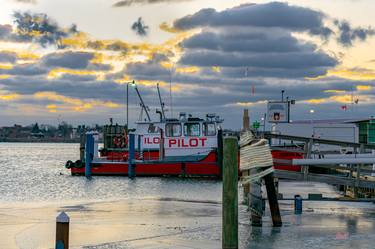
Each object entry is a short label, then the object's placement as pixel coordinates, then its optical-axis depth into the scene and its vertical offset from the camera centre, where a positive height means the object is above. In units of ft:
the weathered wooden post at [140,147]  148.76 -3.56
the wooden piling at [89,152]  142.72 -4.59
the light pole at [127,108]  166.50 +6.23
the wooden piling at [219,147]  137.22 -3.02
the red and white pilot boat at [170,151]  141.90 -4.12
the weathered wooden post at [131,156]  138.72 -5.29
